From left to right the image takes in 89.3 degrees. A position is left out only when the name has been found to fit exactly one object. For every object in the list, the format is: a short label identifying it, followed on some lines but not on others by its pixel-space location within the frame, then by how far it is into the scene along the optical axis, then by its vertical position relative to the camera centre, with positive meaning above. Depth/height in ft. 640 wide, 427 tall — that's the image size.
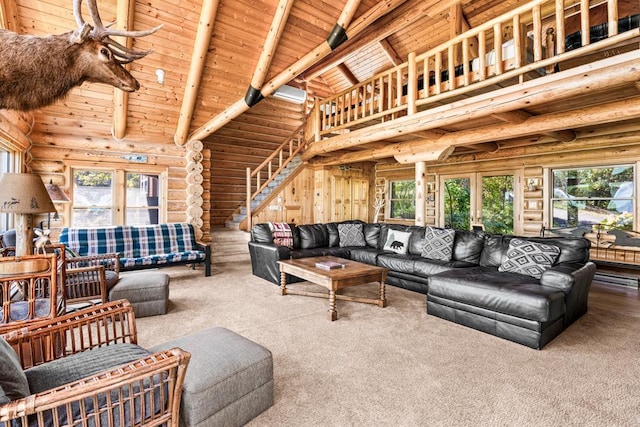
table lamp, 6.53 +0.29
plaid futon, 15.26 -1.52
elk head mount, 6.43 +3.23
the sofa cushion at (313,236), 18.85 -1.42
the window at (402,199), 27.86 +1.07
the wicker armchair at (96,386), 3.32 -2.12
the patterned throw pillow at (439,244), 15.12 -1.56
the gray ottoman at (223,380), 5.11 -2.81
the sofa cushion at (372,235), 19.20 -1.40
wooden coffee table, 11.28 -2.38
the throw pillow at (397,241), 16.98 -1.61
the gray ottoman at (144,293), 11.10 -2.75
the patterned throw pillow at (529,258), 11.32 -1.72
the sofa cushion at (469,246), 14.61 -1.60
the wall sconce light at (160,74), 15.52 +6.73
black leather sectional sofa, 9.18 -2.40
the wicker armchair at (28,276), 6.02 -1.15
